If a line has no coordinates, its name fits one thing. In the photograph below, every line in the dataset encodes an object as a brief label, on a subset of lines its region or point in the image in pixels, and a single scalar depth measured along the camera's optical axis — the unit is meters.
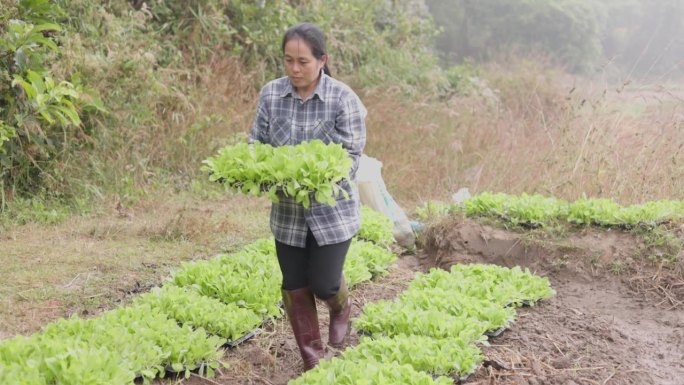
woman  3.72
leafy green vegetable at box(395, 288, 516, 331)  4.49
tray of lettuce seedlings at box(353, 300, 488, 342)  4.09
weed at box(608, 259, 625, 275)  5.88
